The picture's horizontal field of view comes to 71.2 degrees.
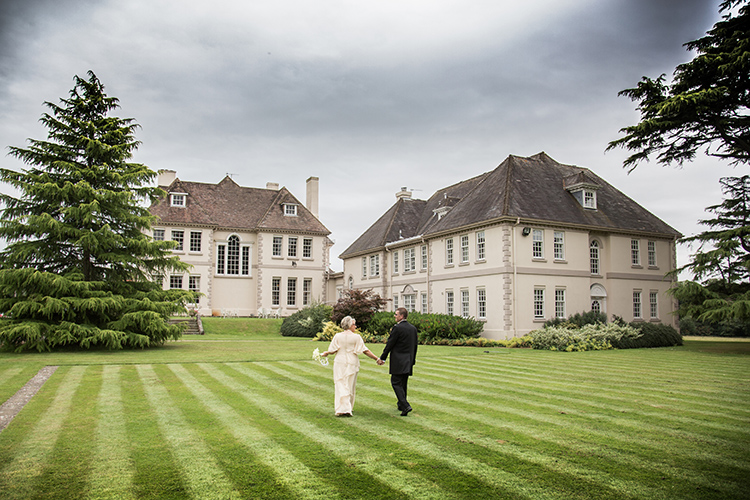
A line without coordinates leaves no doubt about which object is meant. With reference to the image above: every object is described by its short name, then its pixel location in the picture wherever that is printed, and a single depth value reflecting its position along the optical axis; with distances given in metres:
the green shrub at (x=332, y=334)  27.03
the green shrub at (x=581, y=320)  26.47
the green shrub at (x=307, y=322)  32.84
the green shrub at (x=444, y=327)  26.09
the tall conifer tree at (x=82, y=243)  19.09
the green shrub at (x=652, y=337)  24.14
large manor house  28.09
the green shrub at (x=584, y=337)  22.38
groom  8.55
